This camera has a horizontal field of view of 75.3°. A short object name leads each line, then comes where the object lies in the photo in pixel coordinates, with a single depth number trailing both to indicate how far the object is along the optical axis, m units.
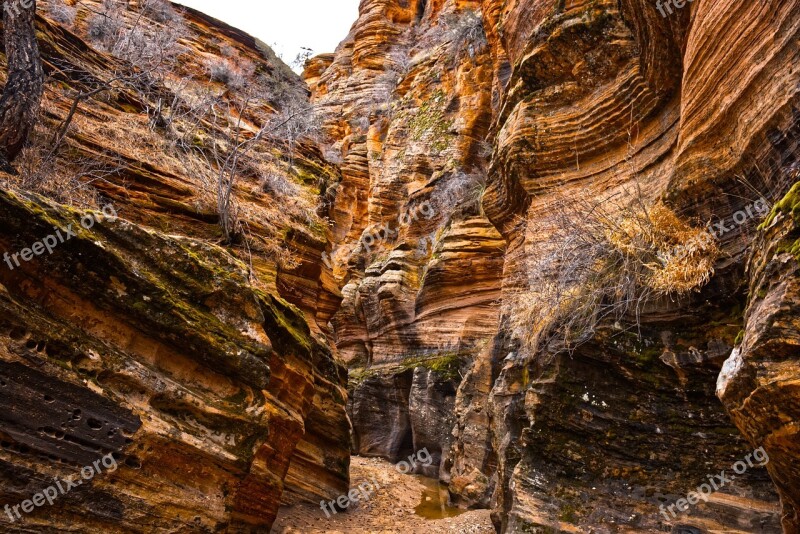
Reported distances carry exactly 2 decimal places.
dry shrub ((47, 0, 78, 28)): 17.12
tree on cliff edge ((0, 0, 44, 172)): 6.68
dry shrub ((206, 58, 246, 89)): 21.94
